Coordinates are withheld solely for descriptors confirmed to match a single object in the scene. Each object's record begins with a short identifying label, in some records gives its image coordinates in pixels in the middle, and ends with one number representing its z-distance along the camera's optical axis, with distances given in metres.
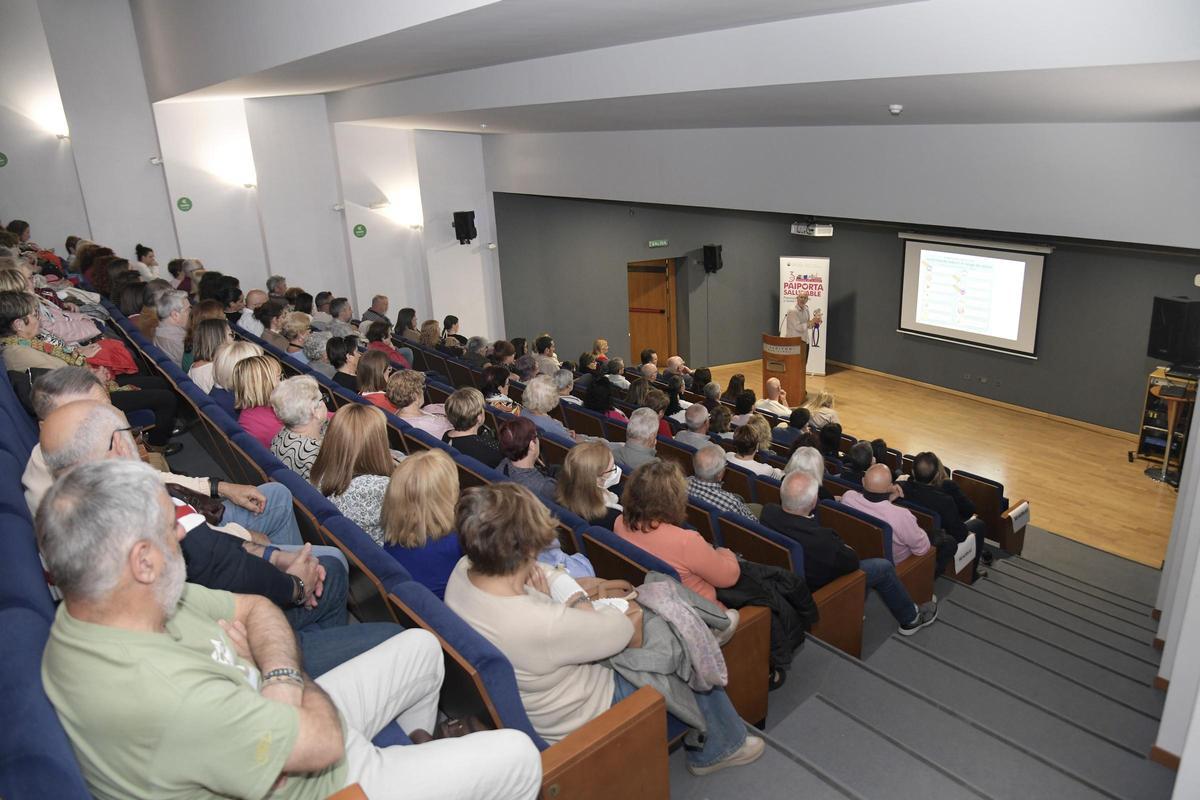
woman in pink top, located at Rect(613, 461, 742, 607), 2.98
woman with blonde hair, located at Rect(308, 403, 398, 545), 3.04
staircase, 2.73
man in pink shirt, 4.44
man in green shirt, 1.36
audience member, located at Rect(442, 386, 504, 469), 4.09
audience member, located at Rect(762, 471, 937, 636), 3.70
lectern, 11.61
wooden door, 13.51
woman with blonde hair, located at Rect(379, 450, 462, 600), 2.61
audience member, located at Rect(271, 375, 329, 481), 3.45
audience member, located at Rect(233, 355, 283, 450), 3.83
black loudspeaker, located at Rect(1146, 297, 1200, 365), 8.06
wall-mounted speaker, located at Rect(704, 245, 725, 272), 13.12
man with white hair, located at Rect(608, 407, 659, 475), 4.53
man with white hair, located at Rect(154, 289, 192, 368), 5.39
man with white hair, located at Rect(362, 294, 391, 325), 8.51
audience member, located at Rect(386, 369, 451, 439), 4.43
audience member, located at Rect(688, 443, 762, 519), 4.04
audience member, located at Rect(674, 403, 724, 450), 5.42
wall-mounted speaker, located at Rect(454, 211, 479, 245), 10.41
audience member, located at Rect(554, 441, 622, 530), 3.37
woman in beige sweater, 2.09
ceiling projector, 11.90
